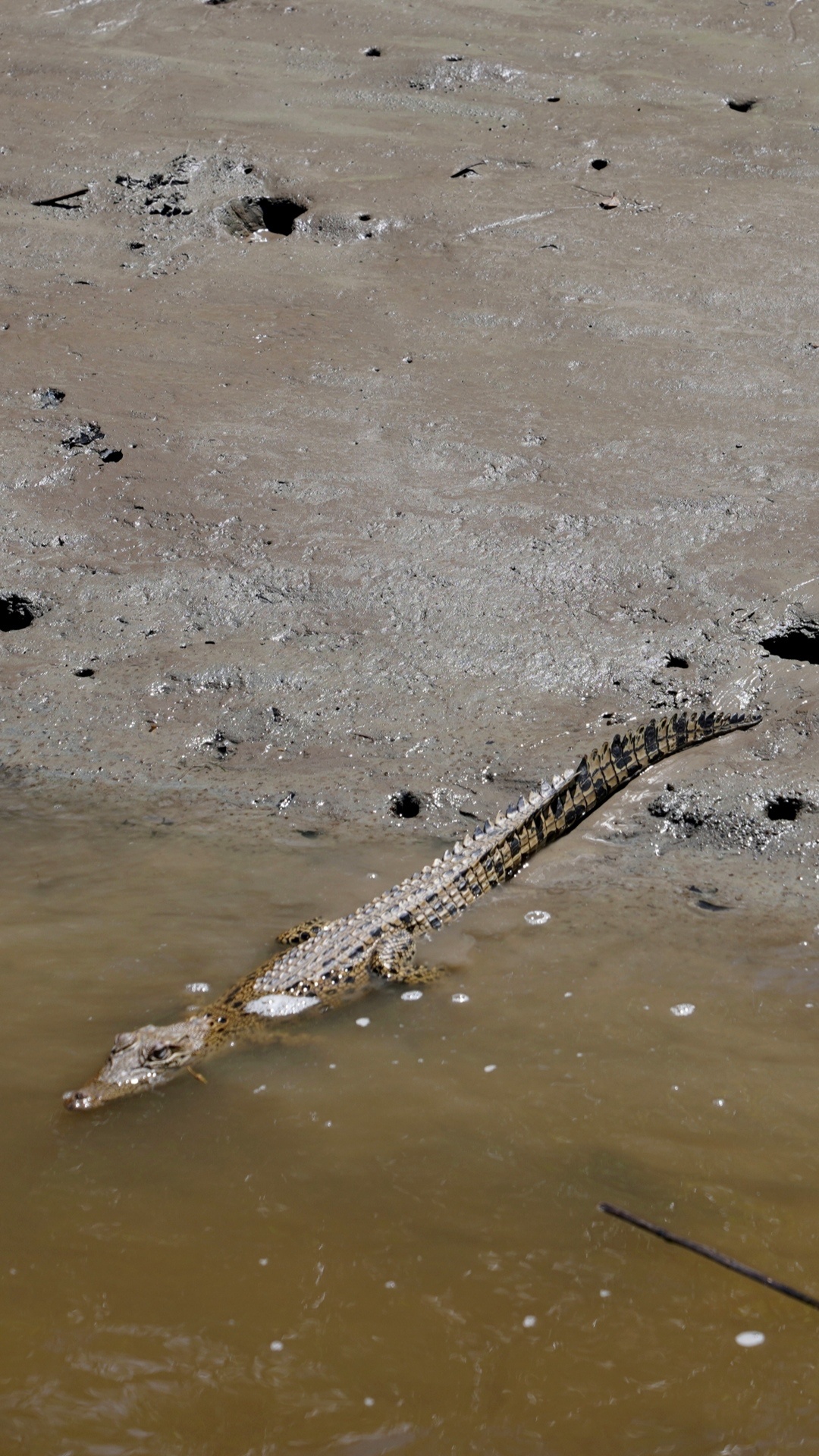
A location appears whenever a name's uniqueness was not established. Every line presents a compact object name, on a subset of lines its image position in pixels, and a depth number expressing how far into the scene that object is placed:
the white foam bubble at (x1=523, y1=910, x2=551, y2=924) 8.02
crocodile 6.79
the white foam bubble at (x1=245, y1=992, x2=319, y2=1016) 7.32
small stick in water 5.04
